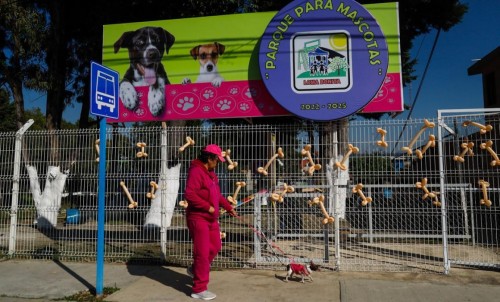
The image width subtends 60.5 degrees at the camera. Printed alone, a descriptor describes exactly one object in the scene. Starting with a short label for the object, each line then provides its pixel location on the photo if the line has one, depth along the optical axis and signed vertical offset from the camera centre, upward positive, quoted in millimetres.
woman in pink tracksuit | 5191 -414
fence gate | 6434 +244
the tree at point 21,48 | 14008 +4724
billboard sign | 7551 +2156
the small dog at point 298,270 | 5855 -1228
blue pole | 5473 -372
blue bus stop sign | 5277 +1160
